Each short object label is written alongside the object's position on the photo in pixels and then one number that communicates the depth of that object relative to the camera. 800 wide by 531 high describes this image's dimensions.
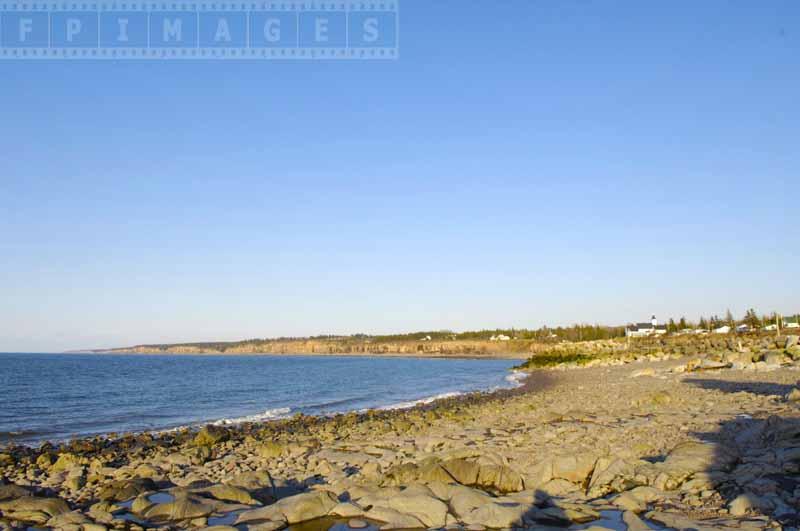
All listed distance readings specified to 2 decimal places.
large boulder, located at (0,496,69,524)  9.61
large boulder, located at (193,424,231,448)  18.22
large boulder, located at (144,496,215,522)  9.27
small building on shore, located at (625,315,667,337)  120.44
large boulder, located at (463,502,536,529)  8.11
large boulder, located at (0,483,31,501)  10.99
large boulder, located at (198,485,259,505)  10.13
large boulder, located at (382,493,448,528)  8.52
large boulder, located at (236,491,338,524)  8.90
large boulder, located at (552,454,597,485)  10.17
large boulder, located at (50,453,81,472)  14.19
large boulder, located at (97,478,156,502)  10.77
